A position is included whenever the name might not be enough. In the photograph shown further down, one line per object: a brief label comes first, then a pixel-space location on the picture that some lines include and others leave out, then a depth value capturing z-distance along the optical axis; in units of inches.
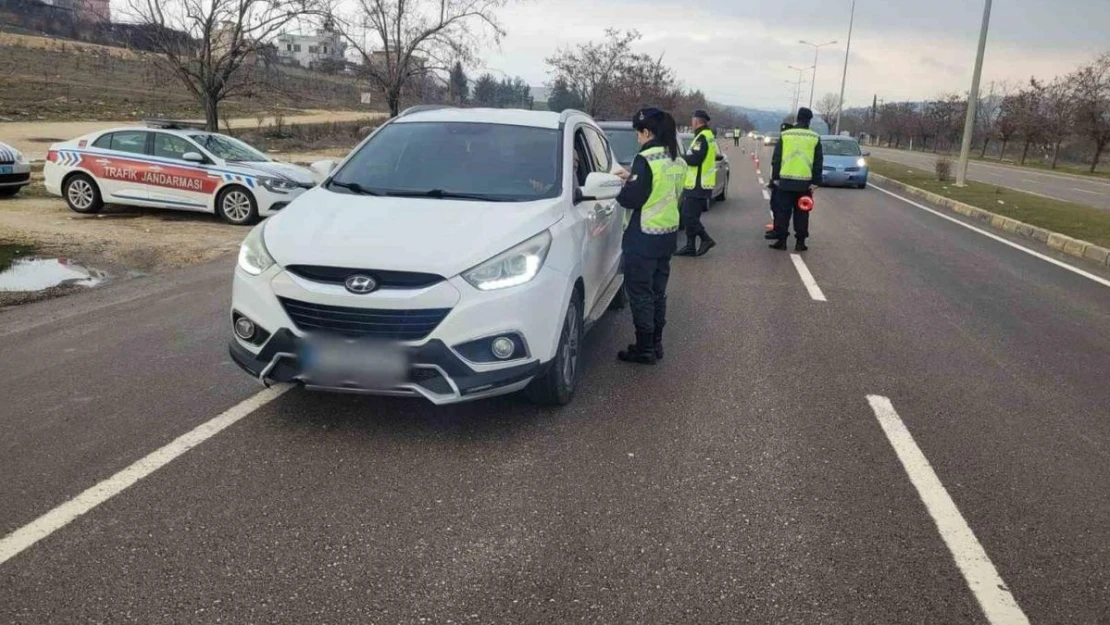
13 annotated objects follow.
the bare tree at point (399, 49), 1022.4
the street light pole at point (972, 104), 882.8
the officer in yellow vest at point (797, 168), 433.1
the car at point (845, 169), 956.6
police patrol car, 500.4
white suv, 162.4
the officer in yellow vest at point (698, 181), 399.5
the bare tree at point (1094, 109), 1823.3
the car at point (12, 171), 555.2
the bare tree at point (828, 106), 4436.0
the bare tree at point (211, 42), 730.2
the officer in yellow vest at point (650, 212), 218.7
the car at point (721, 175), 653.9
